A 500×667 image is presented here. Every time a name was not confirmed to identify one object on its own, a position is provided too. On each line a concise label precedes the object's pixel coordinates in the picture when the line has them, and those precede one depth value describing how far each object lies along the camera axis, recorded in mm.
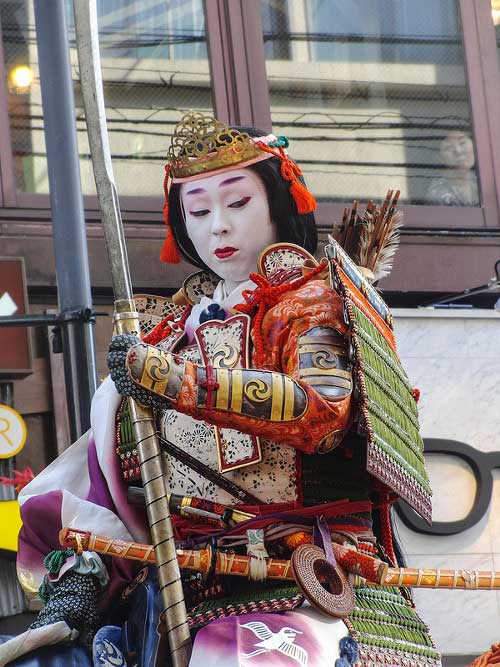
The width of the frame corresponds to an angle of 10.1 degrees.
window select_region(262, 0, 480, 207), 19229
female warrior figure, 7545
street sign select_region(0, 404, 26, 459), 16801
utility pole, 12495
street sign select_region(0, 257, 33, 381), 17079
